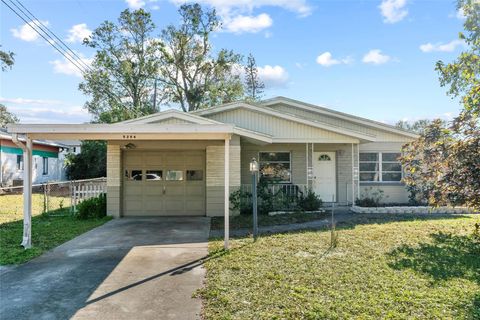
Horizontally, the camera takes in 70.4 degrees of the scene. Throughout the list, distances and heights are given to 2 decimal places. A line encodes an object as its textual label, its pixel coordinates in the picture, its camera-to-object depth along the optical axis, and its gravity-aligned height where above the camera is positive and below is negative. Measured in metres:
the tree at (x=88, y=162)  26.61 +0.86
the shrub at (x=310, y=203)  12.71 -1.18
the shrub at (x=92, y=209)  11.82 -1.27
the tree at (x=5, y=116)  36.76 +6.74
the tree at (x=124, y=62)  30.39 +10.04
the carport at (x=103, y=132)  7.40 +0.90
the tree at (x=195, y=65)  31.44 +10.24
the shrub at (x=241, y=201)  11.88 -1.06
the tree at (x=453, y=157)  6.96 +0.31
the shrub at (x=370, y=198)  13.65 -1.15
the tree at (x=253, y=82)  42.97 +11.41
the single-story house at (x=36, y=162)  20.92 +0.79
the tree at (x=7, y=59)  21.38 +7.20
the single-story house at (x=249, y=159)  12.02 +0.52
